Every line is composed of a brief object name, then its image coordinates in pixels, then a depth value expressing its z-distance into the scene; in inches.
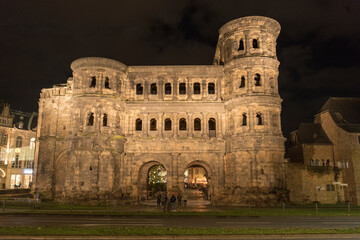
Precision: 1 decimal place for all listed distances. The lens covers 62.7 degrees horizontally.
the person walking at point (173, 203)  1069.1
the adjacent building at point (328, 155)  1512.1
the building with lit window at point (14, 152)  2669.8
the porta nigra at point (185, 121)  1333.7
